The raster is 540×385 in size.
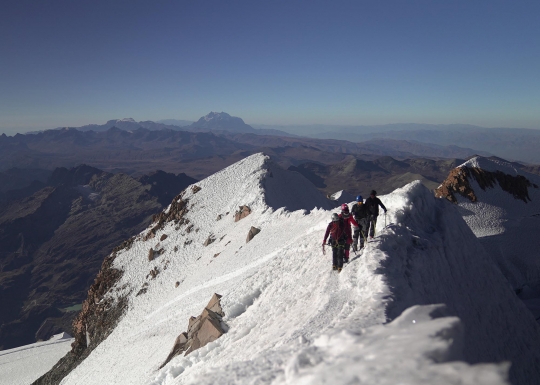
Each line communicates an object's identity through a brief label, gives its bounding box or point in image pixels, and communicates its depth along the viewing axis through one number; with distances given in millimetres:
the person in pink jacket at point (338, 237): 11922
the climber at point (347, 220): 12115
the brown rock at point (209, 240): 36469
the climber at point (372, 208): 13164
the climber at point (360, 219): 13047
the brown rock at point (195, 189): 48438
